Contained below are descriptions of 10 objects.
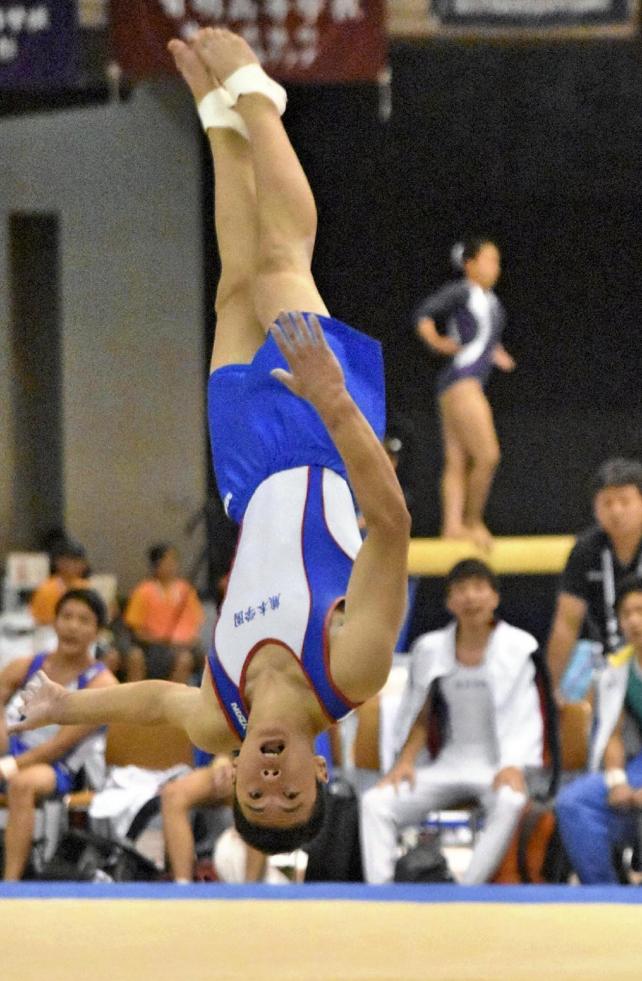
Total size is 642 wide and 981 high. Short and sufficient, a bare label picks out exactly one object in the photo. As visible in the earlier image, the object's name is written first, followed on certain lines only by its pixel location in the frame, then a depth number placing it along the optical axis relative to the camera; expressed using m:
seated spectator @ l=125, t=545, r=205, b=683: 17.02
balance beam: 14.63
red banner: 15.45
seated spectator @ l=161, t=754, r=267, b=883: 11.15
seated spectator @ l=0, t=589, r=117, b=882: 11.17
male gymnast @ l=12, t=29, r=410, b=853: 6.54
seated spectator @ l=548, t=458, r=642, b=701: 11.72
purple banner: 15.40
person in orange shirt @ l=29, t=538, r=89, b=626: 16.34
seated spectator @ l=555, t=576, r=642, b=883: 10.62
